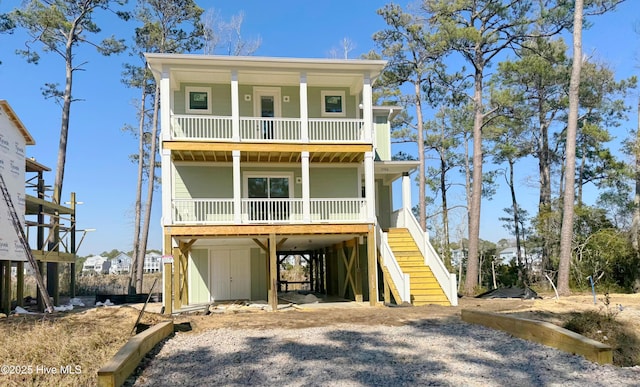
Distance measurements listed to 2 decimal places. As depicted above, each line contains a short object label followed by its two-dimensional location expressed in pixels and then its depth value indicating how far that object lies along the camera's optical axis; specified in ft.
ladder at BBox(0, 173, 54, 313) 42.65
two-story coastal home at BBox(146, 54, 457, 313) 51.90
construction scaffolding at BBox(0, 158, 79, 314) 59.11
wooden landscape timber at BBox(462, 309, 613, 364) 21.89
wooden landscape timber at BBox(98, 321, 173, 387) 18.15
